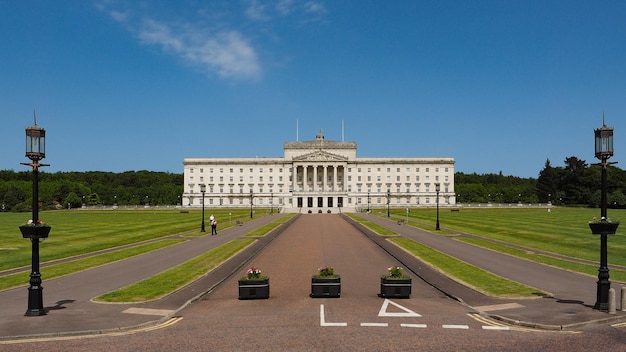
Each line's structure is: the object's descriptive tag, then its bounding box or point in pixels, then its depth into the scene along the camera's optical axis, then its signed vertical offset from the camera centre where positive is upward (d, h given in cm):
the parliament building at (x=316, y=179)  18500 +412
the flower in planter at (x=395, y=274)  2183 -360
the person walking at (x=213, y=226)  5706 -398
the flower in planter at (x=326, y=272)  2184 -354
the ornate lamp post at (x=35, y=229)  1859 -145
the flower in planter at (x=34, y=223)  1922 -123
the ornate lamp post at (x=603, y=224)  1875 -132
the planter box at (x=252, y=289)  2127 -412
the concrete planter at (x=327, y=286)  2144 -403
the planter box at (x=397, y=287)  2138 -408
